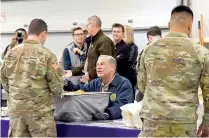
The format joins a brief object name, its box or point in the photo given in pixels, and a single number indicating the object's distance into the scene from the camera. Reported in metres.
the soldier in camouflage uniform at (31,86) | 4.19
